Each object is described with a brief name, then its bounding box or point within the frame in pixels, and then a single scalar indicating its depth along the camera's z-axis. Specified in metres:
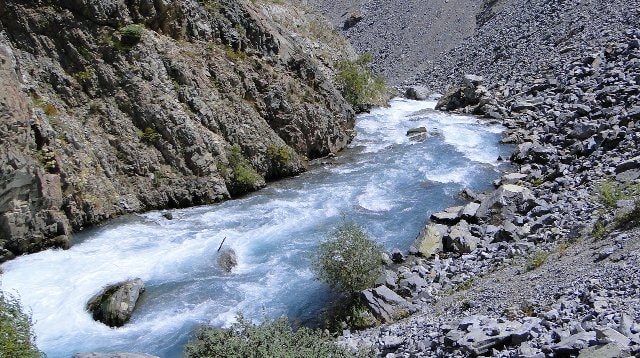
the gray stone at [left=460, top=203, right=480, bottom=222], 22.88
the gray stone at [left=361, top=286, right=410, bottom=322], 16.72
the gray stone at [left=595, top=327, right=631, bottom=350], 9.67
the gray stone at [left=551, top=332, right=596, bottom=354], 10.06
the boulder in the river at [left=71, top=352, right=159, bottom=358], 12.05
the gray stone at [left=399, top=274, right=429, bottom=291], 18.25
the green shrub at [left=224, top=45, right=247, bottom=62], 31.70
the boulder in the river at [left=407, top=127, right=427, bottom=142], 35.06
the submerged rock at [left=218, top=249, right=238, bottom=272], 20.47
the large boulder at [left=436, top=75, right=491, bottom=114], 41.03
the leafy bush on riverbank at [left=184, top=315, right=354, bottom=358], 11.73
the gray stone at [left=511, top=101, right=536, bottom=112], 37.22
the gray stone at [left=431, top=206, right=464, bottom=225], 23.00
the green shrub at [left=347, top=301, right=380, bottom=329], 16.66
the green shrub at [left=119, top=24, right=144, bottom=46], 27.38
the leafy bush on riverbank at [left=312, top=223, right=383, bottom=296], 17.70
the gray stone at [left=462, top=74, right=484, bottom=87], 43.28
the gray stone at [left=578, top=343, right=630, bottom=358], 9.42
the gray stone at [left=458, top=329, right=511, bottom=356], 11.49
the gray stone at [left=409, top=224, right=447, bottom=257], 20.90
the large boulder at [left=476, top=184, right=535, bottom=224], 22.44
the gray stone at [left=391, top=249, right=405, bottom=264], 20.69
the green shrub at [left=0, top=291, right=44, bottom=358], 11.35
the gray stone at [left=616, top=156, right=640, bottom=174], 22.20
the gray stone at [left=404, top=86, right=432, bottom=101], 48.69
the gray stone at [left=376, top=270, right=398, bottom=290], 18.61
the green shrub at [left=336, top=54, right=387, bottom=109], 41.69
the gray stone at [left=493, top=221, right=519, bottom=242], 20.08
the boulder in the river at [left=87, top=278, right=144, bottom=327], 17.33
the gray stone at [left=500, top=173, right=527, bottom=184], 26.42
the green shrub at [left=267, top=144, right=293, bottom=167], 29.64
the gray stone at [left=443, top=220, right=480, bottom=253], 20.44
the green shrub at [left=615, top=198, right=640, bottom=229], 16.17
